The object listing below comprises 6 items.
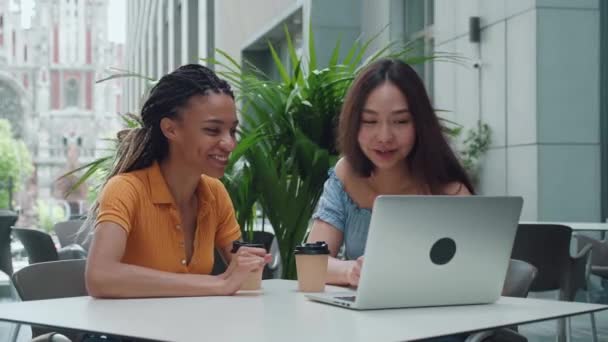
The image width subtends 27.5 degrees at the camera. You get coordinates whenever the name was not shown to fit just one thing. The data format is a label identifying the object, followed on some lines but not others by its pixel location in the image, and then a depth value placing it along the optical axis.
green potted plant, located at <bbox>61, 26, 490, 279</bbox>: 4.41
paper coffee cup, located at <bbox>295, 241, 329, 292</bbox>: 2.90
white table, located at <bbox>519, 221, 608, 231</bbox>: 6.29
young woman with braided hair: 2.83
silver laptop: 2.49
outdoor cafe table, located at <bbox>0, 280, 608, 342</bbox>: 2.32
